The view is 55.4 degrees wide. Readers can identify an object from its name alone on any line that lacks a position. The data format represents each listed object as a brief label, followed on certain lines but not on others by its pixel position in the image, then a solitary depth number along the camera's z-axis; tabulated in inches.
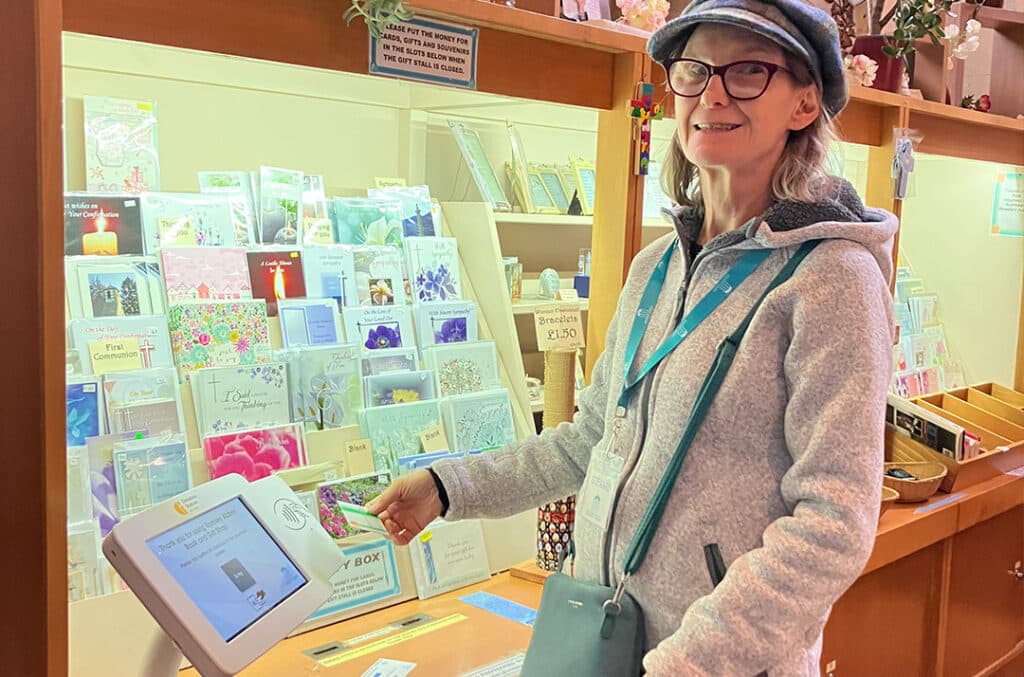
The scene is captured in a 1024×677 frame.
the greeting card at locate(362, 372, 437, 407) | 88.2
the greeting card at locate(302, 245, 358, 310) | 88.2
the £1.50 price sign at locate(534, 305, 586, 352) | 87.5
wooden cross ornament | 83.2
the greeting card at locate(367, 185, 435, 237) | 97.0
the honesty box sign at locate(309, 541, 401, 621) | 80.3
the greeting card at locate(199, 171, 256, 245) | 85.7
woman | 47.1
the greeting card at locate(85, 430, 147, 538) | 69.1
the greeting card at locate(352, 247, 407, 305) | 92.1
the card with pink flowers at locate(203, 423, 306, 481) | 76.3
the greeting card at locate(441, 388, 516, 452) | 92.4
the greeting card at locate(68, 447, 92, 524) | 68.1
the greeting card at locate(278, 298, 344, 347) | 84.8
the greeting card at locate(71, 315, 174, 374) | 72.4
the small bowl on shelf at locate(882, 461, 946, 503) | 109.8
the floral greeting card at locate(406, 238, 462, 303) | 95.8
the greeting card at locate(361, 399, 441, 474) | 86.5
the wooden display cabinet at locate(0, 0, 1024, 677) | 46.8
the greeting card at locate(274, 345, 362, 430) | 83.5
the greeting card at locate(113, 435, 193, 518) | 70.3
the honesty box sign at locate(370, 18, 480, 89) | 65.9
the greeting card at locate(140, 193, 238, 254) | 80.4
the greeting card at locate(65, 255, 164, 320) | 74.0
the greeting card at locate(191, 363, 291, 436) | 77.2
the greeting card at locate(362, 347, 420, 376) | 89.3
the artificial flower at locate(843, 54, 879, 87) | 114.7
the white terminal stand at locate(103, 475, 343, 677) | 46.6
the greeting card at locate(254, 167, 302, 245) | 87.7
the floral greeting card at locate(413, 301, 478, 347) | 94.4
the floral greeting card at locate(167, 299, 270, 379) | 77.9
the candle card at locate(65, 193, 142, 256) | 76.3
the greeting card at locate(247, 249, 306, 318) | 84.5
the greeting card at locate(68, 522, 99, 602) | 66.2
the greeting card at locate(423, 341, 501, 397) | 94.0
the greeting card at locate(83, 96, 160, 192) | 81.1
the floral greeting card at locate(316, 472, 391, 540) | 80.0
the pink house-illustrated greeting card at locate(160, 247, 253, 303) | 79.1
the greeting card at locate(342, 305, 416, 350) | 89.5
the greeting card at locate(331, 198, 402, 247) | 93.1
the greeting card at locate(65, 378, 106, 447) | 70.1
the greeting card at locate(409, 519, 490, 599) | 85.9
